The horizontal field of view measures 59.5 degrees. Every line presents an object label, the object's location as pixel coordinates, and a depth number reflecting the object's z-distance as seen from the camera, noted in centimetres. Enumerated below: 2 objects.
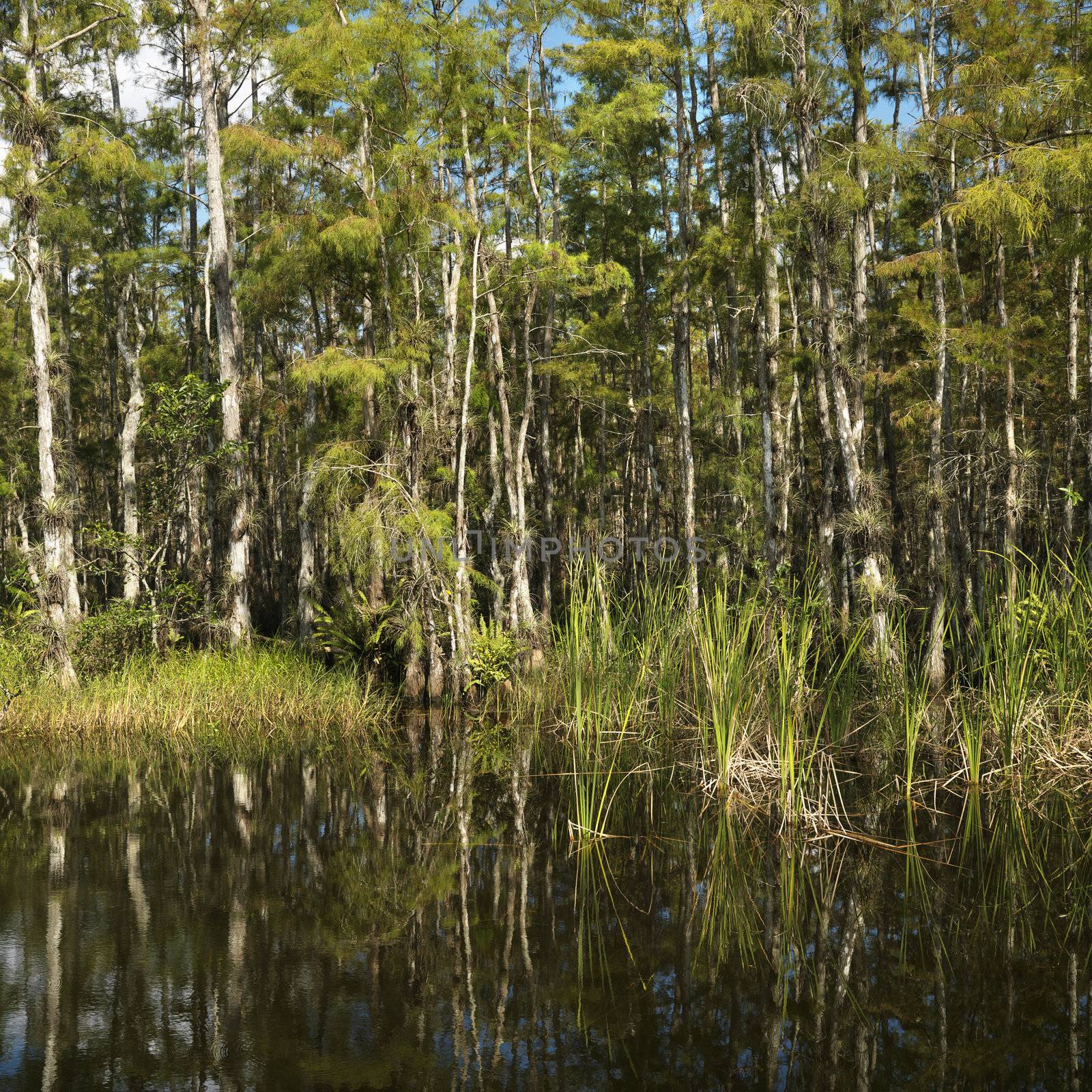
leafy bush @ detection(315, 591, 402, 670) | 1286
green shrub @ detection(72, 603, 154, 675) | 1138
